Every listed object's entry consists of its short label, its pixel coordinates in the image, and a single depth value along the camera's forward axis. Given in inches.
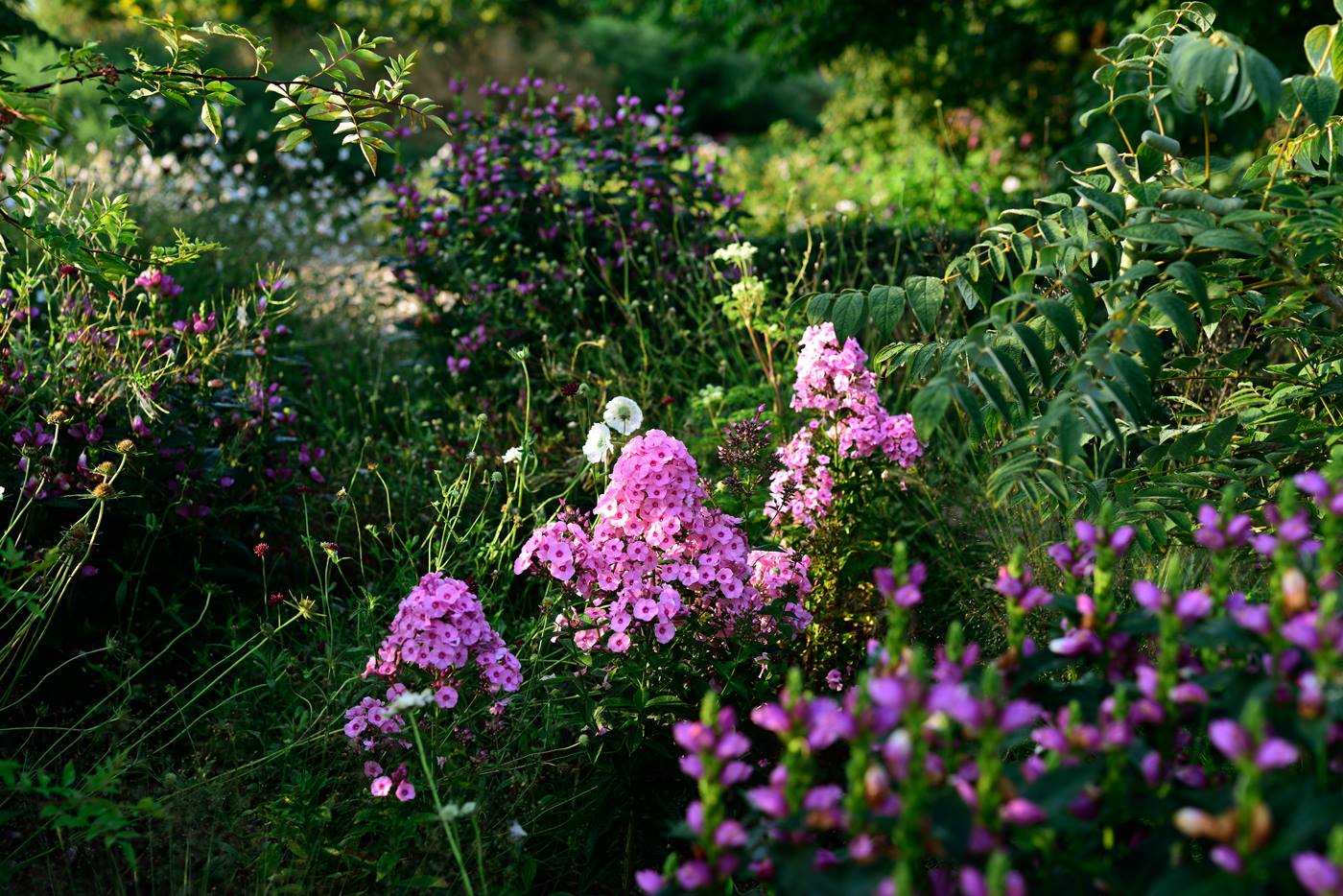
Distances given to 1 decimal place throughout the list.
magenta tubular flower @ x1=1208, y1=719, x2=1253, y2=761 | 44.1
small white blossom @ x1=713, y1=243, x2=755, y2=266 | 145.6
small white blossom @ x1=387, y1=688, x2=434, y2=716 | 74.7
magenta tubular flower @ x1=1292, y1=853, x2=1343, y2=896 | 39.5
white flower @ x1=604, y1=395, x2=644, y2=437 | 114.3
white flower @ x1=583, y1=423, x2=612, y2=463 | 112.1
